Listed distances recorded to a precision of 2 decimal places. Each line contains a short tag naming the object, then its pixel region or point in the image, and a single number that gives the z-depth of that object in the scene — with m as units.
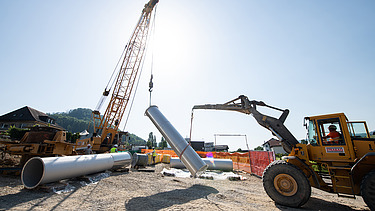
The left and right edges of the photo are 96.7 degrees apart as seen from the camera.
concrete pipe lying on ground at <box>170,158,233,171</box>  13.30
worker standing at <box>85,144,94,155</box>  13.85
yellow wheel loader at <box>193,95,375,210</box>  5.00
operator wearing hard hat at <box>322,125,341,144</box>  5.60
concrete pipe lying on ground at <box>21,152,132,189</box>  6.46
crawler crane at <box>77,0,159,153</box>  20.30
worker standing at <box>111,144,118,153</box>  19.25
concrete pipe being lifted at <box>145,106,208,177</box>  7.11
